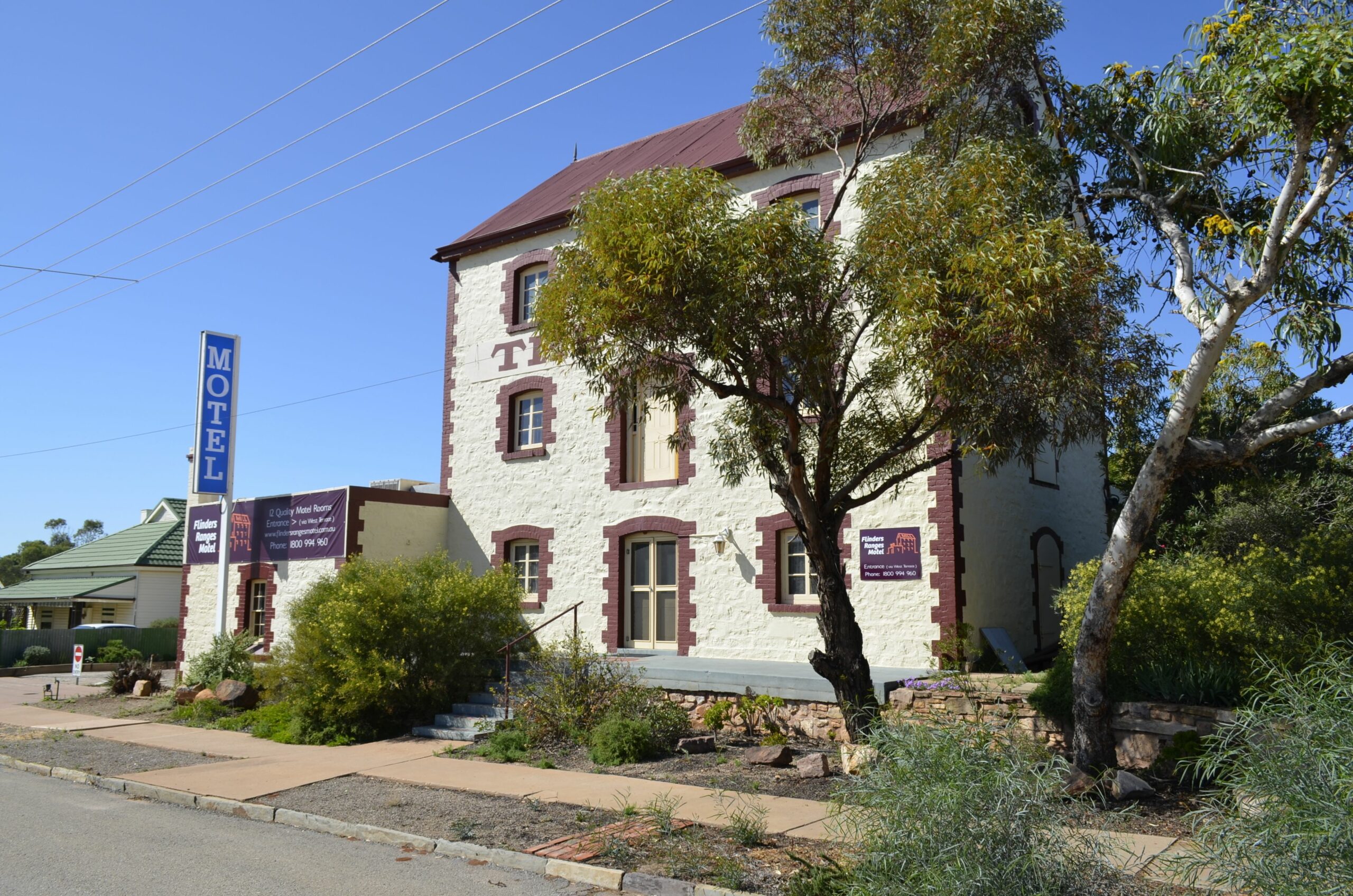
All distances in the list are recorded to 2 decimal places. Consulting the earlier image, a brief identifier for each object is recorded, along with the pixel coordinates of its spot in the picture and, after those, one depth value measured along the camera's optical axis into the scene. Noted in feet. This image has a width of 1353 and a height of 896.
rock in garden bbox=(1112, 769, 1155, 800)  28.14
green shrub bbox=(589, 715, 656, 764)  37.70
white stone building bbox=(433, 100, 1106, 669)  48.47
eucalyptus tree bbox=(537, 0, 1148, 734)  29.71
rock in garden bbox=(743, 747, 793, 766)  36.60
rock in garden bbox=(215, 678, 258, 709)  56.59
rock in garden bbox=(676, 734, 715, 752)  39.06
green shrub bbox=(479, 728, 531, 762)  39.81
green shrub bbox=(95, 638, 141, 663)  96.32
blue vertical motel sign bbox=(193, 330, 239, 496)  68.28
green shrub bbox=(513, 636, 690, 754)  40.81
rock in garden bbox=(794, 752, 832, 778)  34.17
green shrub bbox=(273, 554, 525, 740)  46.39
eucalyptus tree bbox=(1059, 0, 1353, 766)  26.43
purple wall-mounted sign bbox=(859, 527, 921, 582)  47.44
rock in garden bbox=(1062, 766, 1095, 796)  28.04
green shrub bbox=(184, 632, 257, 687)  61.87
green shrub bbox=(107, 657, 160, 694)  69.46
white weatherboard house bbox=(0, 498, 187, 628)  115.75
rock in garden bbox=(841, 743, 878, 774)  31.94
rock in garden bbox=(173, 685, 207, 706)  59.98
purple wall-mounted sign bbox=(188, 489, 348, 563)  65.82
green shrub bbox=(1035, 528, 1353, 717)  31.45
